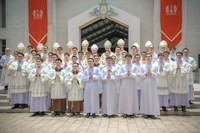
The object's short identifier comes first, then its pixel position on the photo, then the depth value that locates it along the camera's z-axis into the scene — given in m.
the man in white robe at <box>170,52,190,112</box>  9.62
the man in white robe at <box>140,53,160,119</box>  9.02
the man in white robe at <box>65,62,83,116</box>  9.39
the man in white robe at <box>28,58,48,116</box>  9.52
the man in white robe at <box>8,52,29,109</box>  10.27
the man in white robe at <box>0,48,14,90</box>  12.50
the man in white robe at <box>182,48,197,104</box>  10.22
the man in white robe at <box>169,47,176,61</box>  10.58
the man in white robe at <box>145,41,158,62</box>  10.40
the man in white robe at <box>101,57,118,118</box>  9.32
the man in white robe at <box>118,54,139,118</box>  9.20
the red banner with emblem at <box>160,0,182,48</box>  13.66
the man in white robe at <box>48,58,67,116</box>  9.49
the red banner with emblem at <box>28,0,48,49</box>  14.34
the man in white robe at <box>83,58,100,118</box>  9.30
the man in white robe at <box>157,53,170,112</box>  9.59
